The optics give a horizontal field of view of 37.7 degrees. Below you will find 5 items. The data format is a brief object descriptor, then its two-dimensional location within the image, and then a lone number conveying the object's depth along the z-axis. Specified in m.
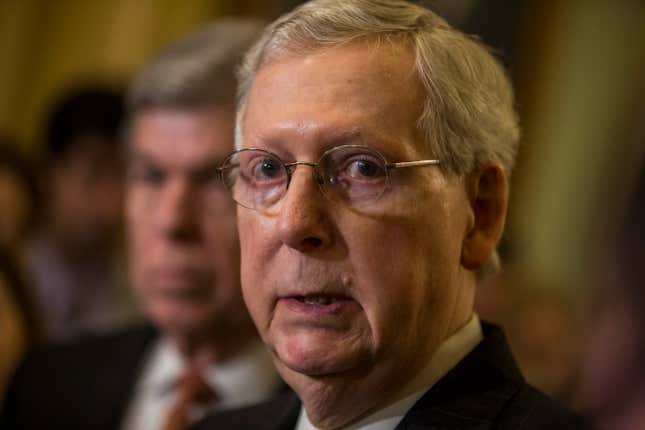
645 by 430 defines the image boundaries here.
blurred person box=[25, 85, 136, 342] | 5.50
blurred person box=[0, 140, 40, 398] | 3.73
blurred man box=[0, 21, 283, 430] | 3.50
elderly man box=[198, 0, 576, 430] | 2.03
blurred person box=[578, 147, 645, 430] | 1.11
